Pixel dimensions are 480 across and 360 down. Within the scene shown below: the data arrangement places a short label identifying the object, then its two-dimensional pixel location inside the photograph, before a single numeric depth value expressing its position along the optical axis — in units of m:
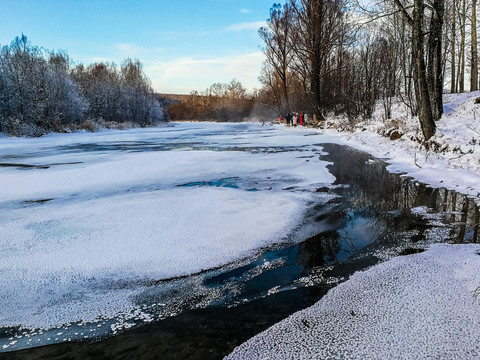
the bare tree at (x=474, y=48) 17.70
